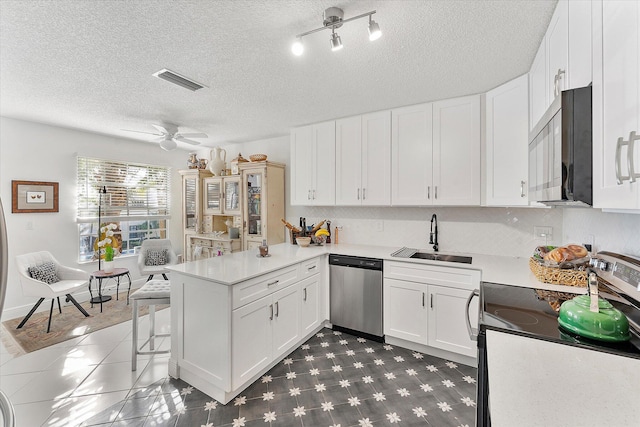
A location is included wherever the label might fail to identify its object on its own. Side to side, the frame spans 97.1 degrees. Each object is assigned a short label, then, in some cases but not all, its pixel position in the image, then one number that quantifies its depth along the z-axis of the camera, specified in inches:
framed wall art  137.7
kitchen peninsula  78.1
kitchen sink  109.9
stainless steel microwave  44.4
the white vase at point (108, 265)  152.9
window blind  163.0
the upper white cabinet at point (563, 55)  47.6
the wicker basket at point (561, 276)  67.9
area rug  112.7
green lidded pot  39.1
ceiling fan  133.6
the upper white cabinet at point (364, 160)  121.4
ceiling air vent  89.2
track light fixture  61.1
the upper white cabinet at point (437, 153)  104.0
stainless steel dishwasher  112.0
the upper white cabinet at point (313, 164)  135.6
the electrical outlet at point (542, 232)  101.1
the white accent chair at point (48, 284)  123.6
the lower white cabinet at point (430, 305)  95.7
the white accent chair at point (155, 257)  164.1
